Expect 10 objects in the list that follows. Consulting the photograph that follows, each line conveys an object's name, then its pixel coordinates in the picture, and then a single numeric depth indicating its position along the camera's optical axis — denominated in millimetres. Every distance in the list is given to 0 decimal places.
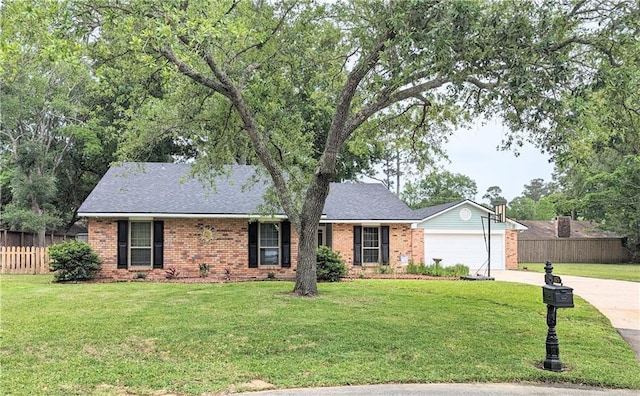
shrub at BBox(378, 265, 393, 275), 19338
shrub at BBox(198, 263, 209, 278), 17141
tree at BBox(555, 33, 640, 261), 7586
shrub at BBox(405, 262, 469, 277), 19078
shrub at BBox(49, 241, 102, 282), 15375
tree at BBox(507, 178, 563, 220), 60250
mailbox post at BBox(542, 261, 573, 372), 6312
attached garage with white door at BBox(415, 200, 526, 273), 22609
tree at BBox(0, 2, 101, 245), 24156
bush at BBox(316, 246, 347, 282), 15961
